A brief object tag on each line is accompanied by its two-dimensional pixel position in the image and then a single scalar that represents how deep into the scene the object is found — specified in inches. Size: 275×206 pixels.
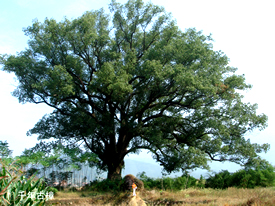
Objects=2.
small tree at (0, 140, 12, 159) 546.8
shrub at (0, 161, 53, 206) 220.1
